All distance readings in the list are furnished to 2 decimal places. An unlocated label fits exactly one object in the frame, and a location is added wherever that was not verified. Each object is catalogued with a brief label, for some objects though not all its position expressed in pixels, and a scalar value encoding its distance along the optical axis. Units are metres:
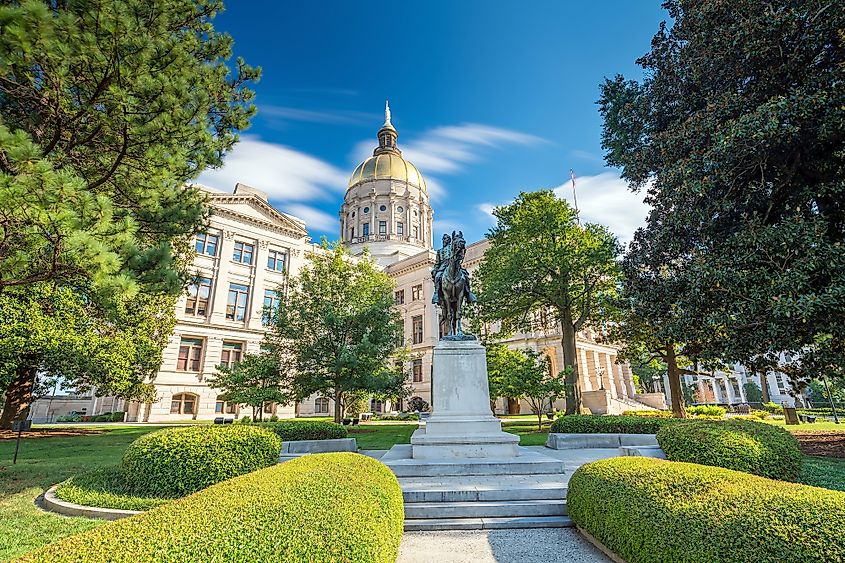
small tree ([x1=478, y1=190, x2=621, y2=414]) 22.80
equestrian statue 12.70
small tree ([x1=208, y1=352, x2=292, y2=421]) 20.59
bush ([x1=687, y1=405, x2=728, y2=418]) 31.33
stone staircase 6.29
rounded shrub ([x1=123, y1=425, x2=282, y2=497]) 7.56
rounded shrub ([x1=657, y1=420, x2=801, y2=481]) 7.64
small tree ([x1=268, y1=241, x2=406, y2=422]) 21.44
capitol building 36.66
